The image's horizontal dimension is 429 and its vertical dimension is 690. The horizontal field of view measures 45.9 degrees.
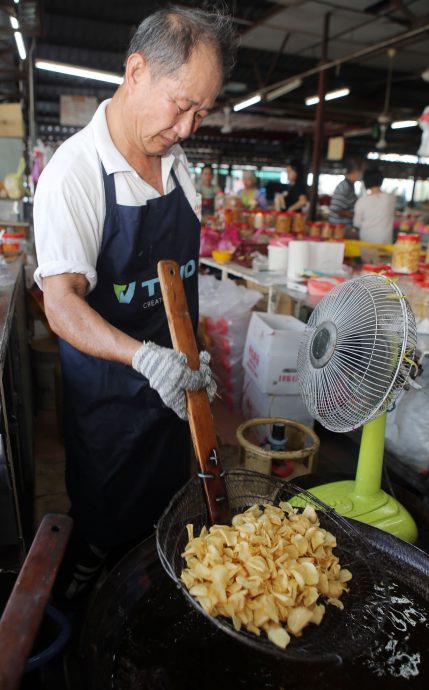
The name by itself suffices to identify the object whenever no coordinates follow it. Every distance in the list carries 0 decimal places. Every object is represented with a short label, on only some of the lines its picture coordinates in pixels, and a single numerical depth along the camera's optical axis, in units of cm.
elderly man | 134
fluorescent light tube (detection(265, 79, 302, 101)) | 789
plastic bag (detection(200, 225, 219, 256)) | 484
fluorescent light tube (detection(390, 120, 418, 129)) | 1121
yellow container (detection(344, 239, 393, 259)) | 403
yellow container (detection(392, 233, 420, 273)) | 306
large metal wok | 106
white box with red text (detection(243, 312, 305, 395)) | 272
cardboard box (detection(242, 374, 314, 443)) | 283
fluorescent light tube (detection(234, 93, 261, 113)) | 894
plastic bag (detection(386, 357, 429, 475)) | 221
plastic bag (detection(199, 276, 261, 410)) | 334
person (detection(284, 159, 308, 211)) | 966
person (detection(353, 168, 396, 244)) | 596
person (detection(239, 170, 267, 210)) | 762
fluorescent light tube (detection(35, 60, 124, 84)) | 722
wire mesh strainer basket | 99
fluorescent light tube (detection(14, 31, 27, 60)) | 479
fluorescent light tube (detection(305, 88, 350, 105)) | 858
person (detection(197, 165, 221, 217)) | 942
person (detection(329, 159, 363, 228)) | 713
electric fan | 135
